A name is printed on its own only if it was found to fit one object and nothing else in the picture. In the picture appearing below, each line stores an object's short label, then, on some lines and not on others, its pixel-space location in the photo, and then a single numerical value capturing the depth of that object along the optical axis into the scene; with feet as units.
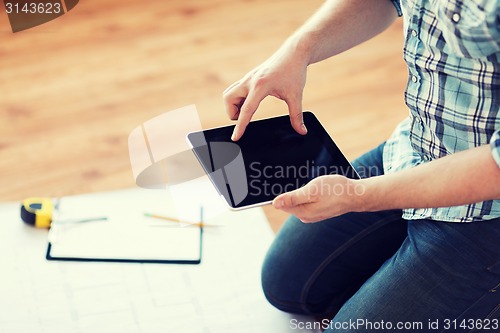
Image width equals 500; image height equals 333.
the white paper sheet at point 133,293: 8.08
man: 6.91
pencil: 8.82
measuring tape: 8.67
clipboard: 8.53
